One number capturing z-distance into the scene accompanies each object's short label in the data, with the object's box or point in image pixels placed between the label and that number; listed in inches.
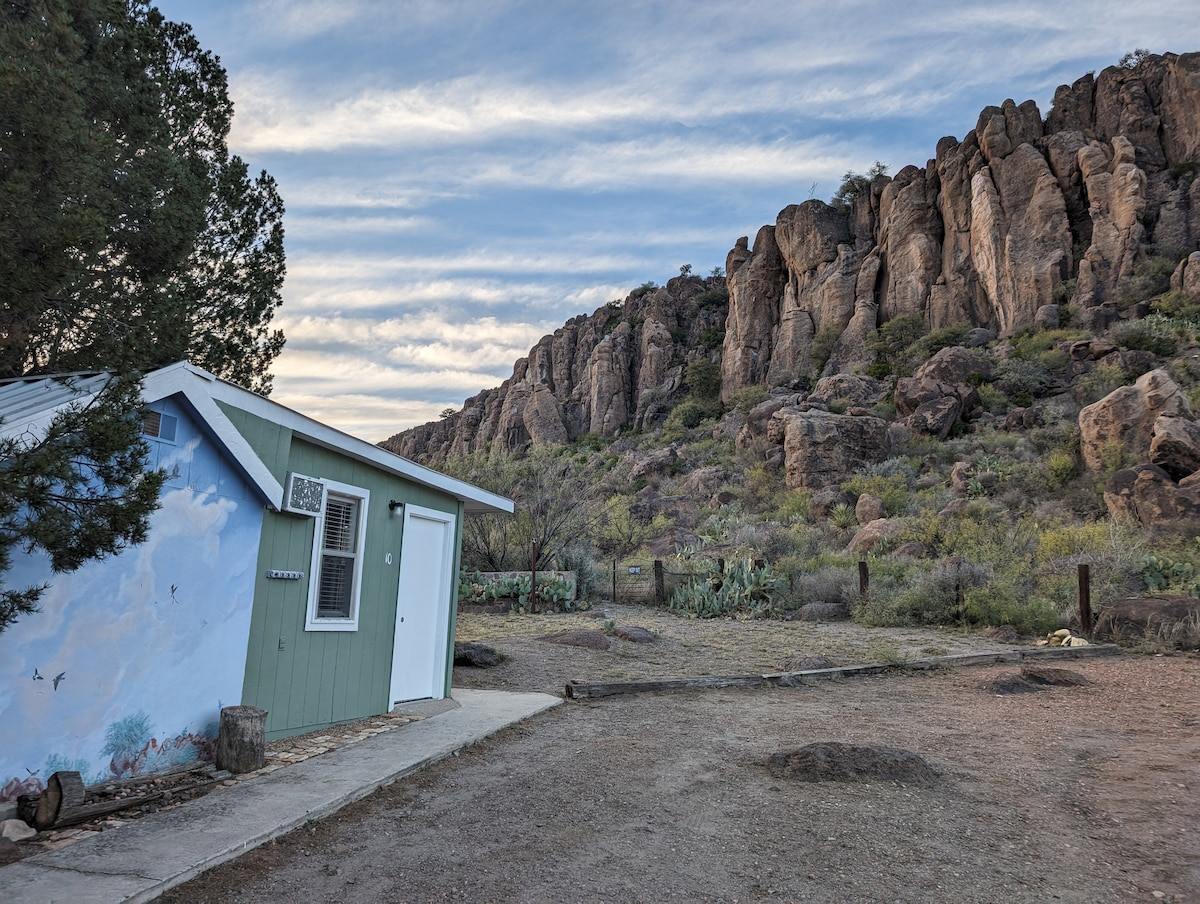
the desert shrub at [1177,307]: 1278.3
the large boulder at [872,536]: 832.9
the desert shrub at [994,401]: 1264.8
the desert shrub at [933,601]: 621.0
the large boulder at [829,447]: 1174.3
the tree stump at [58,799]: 177.0
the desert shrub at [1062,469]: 894.4
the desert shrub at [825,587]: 701.9
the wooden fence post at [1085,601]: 519.5
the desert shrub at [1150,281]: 1407.5
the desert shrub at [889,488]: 973.8
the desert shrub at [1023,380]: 1282.0
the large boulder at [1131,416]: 804.0
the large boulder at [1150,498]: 641.6
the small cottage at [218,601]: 189.2
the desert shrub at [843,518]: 986.1
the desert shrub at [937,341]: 1630.2
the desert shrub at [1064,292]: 1537.9
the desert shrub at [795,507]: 1069.1
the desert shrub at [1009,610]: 548.4
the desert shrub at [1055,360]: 1337.4
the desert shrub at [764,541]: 891.4
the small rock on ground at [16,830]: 169.8
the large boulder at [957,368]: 1347.2
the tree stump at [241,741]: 228.0
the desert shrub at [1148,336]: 1202.6
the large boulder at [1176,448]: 682.2
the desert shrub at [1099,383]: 1146.7
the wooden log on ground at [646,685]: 371.2
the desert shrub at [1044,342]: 1390.1
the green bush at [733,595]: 730.2
